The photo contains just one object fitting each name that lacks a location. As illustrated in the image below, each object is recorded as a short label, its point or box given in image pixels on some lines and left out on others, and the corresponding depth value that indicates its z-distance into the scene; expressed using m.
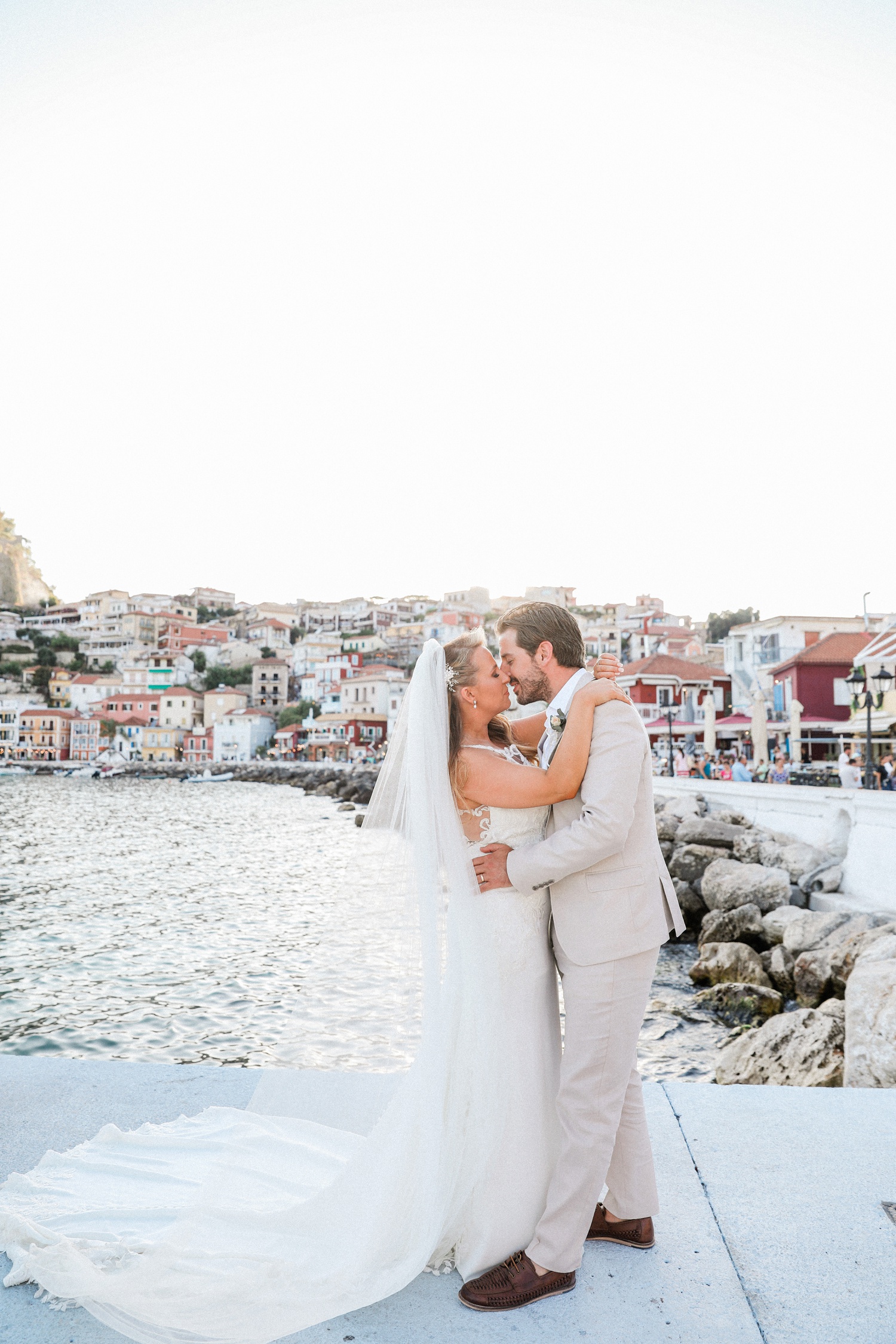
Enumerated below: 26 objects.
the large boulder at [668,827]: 17.19
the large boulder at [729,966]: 8.90
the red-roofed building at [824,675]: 30.09
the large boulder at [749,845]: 12.94
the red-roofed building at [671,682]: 38.25
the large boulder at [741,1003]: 8.05
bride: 2.11
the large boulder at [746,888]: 10.76
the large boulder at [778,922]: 9.55
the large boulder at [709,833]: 14.53
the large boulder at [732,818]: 16.28
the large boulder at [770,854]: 12.22
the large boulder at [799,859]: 11.52
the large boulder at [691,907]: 12.05
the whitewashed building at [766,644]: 37.19
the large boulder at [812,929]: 8.40
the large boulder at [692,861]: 13.43
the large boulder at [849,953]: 7.38
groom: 2.17
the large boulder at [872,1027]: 4.24
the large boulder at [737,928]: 10.11
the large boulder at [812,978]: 7.63
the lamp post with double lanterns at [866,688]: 13.50
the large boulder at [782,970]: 8.43
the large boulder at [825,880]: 10.78
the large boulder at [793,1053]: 5.12
